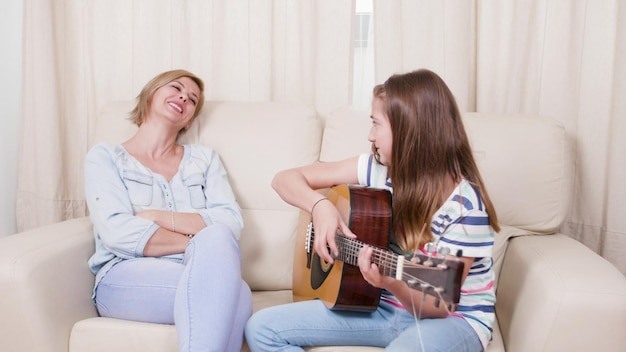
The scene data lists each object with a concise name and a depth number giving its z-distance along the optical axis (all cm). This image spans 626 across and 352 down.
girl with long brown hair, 126
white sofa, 129
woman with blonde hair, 136
